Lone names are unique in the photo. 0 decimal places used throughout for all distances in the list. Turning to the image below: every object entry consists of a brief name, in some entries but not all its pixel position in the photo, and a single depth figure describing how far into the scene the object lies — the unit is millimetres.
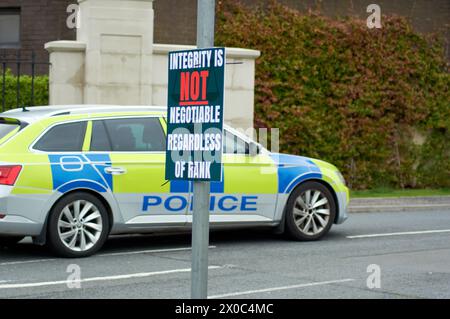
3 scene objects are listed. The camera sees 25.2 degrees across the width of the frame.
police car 10359
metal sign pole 5586
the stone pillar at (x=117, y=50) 16752
